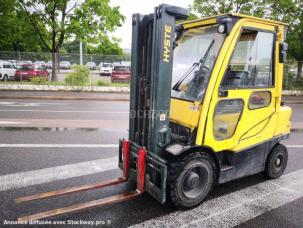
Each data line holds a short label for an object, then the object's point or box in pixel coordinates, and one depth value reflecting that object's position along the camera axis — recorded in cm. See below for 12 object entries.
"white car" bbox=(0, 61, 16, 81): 2128
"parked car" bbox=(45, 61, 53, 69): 2100
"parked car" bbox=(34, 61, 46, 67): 2075
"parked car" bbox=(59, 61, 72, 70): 2092
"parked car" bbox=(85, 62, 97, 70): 2128
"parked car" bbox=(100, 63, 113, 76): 2178
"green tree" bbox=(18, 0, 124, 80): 2212
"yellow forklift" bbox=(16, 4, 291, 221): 417
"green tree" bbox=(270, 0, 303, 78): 2484
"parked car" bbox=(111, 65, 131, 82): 2326
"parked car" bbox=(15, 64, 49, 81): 2077
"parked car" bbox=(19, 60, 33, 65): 2069
